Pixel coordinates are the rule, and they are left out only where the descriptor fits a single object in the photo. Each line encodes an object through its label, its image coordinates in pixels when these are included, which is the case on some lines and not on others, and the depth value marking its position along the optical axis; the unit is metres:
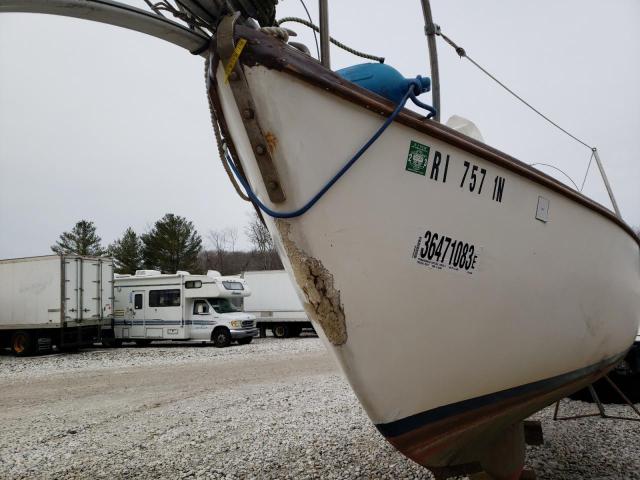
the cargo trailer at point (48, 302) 14.91
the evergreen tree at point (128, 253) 44.84
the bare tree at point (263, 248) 50.12
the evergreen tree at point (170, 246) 43.22
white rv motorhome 16.39
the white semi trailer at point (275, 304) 19.11
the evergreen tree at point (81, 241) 45.38
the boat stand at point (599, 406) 5.24
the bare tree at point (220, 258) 56.86
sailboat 2.11
